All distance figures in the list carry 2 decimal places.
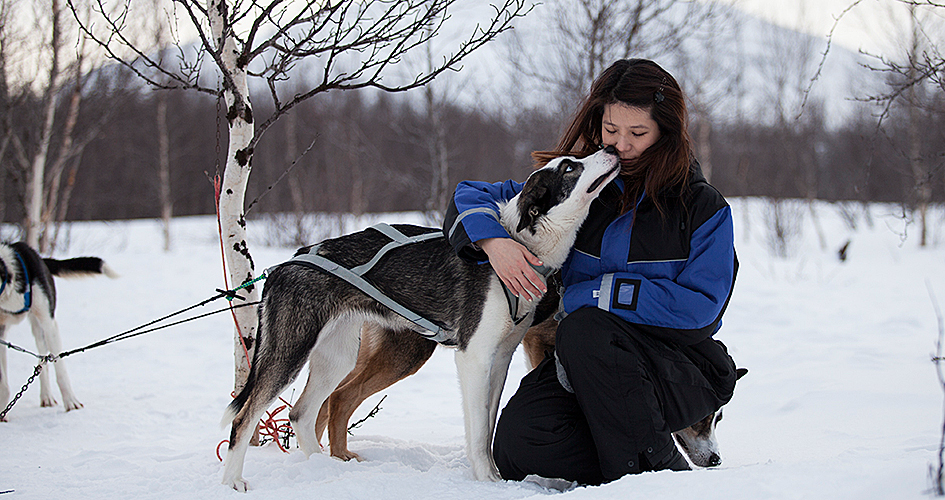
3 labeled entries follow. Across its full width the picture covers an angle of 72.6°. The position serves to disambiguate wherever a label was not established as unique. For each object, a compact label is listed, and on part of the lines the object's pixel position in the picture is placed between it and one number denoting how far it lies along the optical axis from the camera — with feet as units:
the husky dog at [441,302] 8.64
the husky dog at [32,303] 14.64
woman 7.59
